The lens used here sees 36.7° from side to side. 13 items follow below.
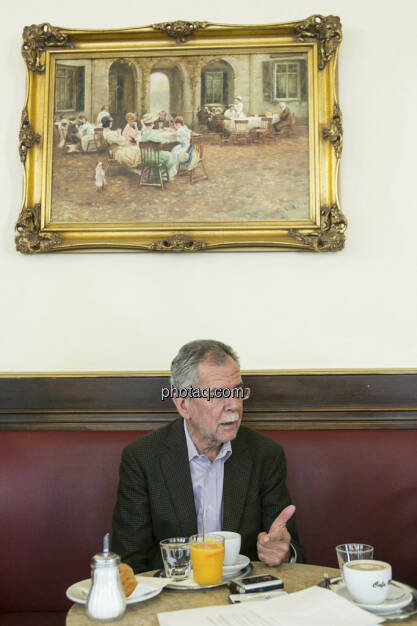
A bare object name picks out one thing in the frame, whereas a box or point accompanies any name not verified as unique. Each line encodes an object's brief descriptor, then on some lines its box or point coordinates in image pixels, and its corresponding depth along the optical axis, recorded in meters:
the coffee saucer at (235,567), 1.57
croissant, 1.40
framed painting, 2.69
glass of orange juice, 1.48
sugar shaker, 1.31
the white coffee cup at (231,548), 1.61
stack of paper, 1.24
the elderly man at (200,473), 2.07
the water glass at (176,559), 1.57
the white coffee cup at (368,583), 1.34
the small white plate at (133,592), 1.40
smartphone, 1.45
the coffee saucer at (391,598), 1.32
